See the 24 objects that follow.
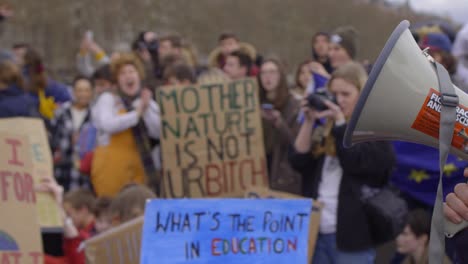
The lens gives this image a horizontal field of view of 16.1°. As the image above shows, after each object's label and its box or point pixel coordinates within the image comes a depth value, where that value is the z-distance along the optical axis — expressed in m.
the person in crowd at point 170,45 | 12.33
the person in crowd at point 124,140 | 10.56
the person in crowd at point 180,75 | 10.48
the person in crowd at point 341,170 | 8.00
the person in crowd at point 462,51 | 9.49
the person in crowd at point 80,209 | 9.30
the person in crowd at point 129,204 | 8.44
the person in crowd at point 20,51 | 13.43
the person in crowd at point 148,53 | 12.21
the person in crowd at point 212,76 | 10.73
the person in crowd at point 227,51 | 12.13
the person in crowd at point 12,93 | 10.14
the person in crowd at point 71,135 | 12.00
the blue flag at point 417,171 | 9.04
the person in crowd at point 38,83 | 12.38
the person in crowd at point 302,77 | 11.84
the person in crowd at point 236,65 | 11.47
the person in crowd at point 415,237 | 8.68
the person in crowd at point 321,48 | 11.11
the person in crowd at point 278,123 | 10.16
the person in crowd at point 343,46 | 10.20
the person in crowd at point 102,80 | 12.20
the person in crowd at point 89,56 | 14.46
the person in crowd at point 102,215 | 8.76
